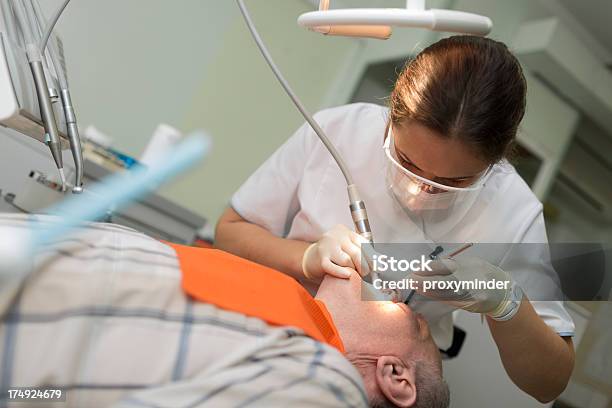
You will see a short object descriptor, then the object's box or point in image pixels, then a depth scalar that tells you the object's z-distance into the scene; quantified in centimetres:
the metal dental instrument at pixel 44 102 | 105
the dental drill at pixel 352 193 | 115
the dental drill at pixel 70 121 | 109
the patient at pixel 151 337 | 72
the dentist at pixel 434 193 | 109
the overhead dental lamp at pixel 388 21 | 94
